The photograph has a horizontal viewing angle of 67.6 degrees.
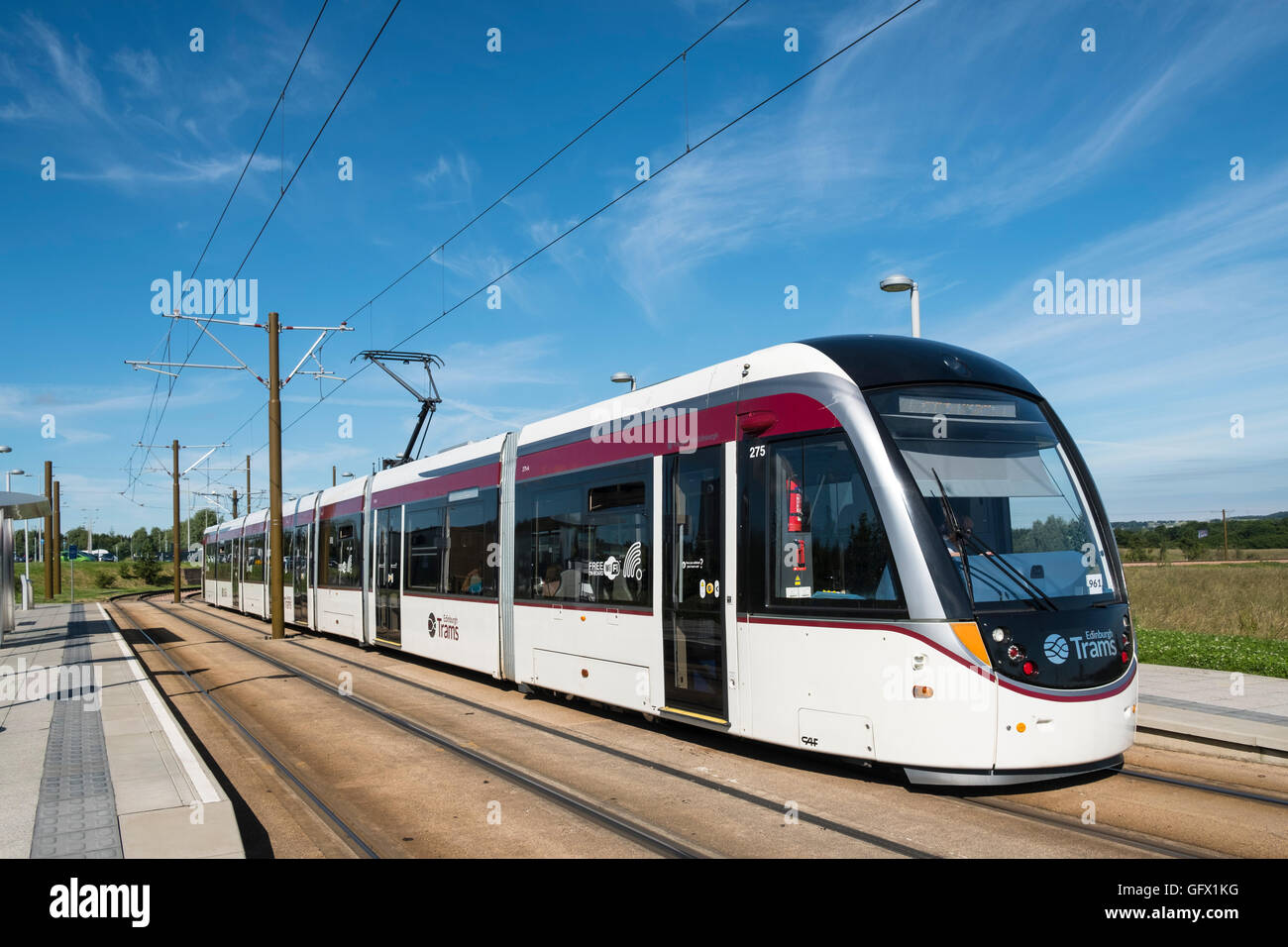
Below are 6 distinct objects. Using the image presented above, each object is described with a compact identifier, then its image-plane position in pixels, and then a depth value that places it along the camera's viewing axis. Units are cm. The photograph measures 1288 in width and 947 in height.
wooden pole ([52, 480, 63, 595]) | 5051
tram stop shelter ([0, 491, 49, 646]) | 1902
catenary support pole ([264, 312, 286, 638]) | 2398
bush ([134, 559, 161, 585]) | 6744
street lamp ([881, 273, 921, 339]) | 1425
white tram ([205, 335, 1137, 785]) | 646
